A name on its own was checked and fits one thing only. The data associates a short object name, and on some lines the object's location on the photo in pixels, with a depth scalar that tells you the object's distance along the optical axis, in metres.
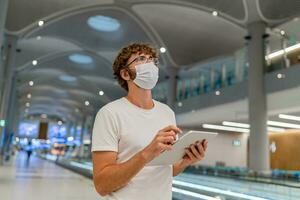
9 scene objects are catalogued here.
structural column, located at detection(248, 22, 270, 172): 15.33
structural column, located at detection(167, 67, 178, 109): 25.72
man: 1.45
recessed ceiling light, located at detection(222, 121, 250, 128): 23.70
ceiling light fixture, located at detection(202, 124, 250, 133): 25.74
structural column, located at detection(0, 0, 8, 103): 10.26
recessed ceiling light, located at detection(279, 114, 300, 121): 16.94
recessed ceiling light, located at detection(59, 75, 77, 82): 38.22
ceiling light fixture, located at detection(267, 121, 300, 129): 19.78
